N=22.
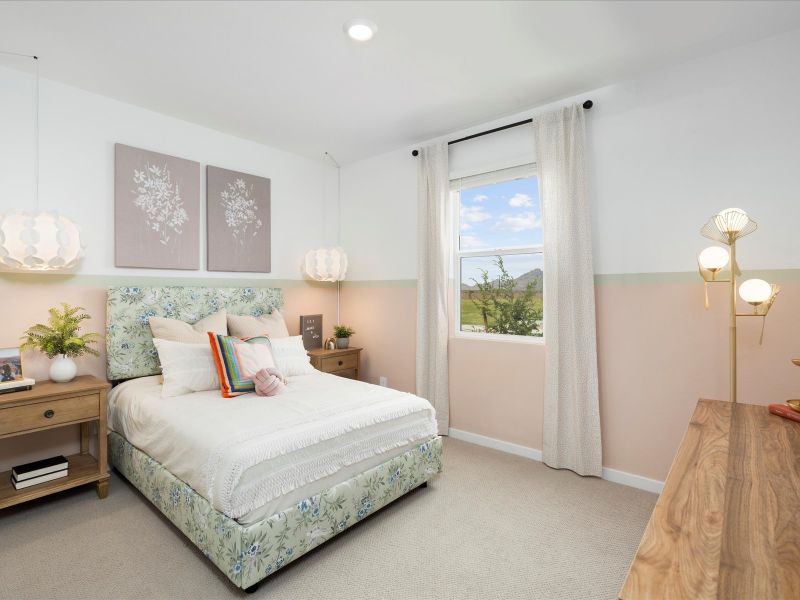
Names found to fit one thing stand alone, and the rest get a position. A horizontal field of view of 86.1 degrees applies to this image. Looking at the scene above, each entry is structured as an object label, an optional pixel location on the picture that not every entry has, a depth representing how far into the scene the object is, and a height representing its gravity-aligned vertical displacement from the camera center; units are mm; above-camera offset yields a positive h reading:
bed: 1802 -736
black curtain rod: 2856 +1343
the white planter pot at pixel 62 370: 2549 -359
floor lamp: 2164 +223
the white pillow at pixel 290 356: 3120 -372
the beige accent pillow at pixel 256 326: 3371 -156
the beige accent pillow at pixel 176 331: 2973 -163
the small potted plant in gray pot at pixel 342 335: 4147 -282
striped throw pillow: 2639 -350
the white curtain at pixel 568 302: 2863 +6
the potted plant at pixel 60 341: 2518 -187
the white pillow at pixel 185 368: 2654 -379
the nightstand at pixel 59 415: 2250 -583
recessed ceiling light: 2164 +1429
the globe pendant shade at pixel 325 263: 4082 +410
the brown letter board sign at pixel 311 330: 3977 -227
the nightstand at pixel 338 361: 3807 -505
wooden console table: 735 -481
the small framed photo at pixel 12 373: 2340 -344
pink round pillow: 2621 -469
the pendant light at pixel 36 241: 2459 +405
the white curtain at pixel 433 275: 3623 +251
